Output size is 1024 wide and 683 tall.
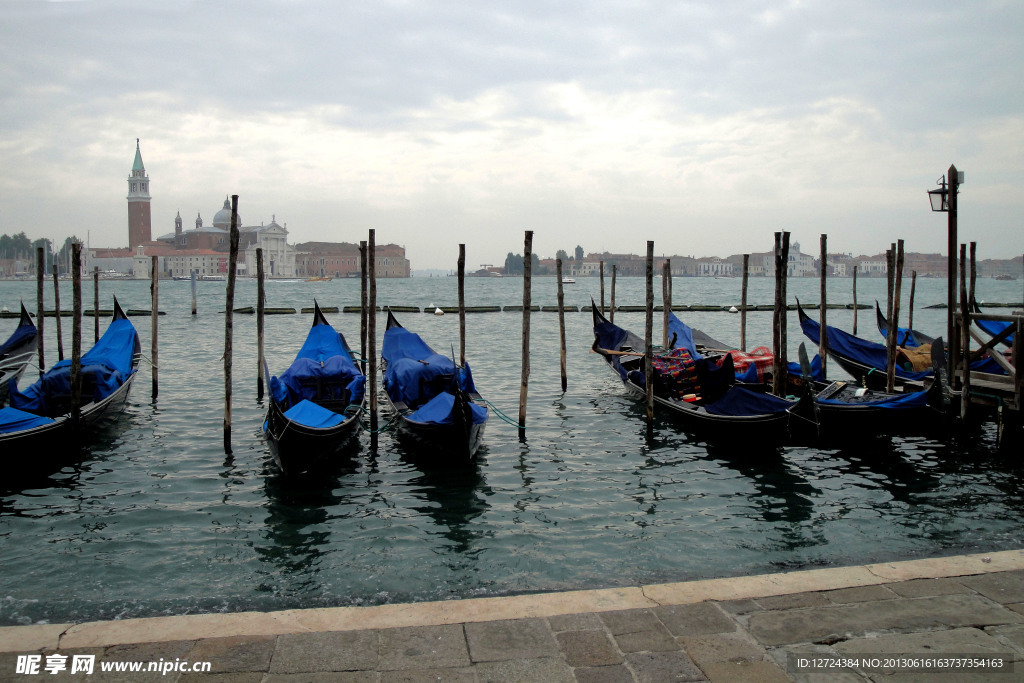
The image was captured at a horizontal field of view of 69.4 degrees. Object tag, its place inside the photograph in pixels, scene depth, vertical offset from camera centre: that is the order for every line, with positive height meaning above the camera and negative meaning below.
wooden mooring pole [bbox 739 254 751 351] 11.80 -0.27
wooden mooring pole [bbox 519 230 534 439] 7.05 -0.19
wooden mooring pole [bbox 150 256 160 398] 9.20 -0.27
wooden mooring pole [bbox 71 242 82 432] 6.39 -0.45
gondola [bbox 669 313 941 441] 6.47 -1.01
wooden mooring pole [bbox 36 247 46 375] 9.91 -0.09
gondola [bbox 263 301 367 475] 5.64 -0.94
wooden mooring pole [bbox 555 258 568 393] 10.16 -0.60
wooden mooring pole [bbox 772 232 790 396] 7.18 -0.19
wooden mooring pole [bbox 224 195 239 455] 6.21 -0.24
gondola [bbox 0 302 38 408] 8.97 -0.67
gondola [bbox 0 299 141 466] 5.69 -0.96
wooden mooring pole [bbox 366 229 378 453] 6.58 -0.27
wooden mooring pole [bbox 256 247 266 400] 9.09 -0.58
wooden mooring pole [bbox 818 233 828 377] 9.64 -0.42
